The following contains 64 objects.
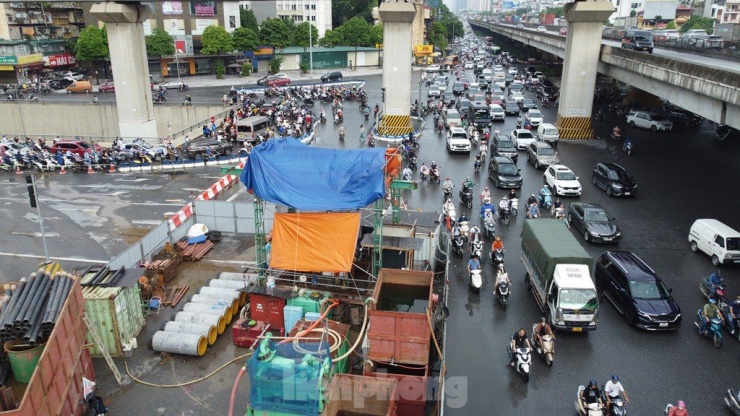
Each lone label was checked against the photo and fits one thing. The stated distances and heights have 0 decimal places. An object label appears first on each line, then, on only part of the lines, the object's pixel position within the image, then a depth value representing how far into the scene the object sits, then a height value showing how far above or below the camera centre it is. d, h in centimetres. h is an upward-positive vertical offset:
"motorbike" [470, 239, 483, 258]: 2225 -828
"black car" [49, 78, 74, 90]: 7206 -635
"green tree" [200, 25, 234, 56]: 8256 -111
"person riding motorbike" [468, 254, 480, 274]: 2050 -819
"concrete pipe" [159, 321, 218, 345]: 1630 -826
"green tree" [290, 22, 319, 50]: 9356 -80
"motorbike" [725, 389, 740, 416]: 1380 -876
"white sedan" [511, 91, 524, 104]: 5769 -654
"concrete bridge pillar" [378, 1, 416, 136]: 4156 -251
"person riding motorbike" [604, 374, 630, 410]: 1353 -829
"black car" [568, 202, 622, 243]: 2395 -808
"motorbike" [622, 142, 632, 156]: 3856 -773
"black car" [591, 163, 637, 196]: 3002 -779
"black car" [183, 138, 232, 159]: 3984 -796
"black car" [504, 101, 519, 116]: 5400 -720
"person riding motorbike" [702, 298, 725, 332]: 1706 -825
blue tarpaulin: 1648 -421
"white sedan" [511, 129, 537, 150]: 4031 -746
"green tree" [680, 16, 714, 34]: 12001 +131
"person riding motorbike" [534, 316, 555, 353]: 1606 -825
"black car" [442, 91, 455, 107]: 5711 -684
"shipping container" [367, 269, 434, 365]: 1355 -706
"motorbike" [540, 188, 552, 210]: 2819 -808
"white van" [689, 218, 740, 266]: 2156 -793
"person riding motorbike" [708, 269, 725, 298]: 1864 -810
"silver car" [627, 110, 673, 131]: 4531 -707
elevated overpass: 2497 -257
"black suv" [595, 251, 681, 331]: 1748 -818
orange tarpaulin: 1650 -592
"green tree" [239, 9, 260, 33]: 9923 +191
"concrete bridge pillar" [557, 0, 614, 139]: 4147 -252
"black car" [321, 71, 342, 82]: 7925 -621
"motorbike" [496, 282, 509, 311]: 1920 -853
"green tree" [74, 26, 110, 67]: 7538 -163
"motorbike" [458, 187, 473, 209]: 2870 -814
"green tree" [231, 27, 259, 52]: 8469 -113
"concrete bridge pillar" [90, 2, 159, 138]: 4162 -245
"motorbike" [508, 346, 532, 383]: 1526 -859
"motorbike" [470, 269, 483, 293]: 2014 -853
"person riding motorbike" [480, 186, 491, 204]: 2728 -763
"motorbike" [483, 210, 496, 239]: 2497 -824
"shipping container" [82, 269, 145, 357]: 1558 -757
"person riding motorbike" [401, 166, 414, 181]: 3096 -757
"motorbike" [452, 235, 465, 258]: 2317 -841
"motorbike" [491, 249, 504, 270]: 2181 -844
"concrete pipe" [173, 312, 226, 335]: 1675 -820
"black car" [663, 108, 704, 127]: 4762 -717
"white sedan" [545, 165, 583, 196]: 3005 -781
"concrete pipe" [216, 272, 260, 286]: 1824 -794
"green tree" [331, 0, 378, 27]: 12706 +462
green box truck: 1725 -757
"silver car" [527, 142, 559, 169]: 3516 -753
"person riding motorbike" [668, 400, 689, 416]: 1258 -813
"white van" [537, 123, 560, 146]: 4141 -734
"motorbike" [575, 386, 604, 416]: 1334 -862
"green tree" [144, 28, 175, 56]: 7675 -155
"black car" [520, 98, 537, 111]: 5503 -695
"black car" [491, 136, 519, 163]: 3641 -736
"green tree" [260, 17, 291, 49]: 8881 -29
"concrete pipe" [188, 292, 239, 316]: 1777 -814
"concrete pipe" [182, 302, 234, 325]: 1722 -816
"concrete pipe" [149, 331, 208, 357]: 1588 -844
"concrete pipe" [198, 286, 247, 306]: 1822 -805
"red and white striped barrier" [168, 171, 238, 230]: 2358 -775
